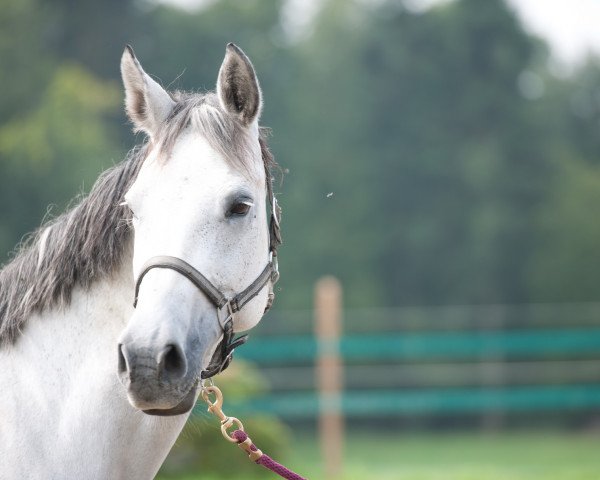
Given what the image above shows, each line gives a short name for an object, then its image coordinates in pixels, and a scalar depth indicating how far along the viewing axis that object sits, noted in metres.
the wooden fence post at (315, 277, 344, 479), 17.91
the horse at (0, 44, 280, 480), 4.20
